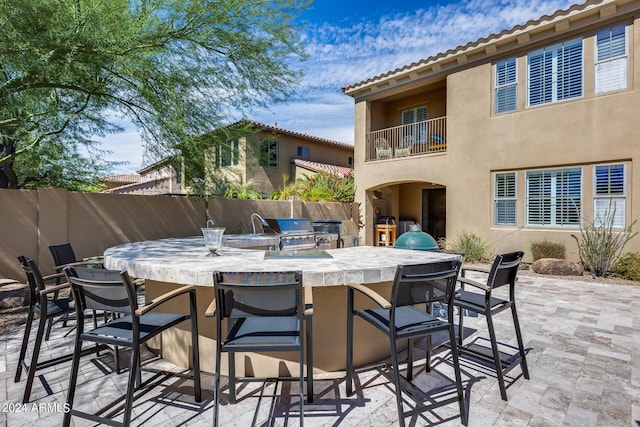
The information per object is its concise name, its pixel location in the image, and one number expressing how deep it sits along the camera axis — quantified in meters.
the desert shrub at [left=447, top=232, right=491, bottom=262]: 10.23
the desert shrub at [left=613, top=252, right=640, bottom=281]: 7.70
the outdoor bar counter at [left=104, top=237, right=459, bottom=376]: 2.71
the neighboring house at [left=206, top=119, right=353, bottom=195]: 8.87
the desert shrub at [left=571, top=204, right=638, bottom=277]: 8.05
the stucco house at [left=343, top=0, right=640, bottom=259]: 8.43
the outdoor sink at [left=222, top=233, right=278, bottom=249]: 4.98
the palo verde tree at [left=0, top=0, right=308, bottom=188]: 4.26
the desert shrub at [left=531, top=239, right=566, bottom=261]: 9.18
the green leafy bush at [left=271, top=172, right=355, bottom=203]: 13.78
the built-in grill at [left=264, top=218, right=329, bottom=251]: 4.43
